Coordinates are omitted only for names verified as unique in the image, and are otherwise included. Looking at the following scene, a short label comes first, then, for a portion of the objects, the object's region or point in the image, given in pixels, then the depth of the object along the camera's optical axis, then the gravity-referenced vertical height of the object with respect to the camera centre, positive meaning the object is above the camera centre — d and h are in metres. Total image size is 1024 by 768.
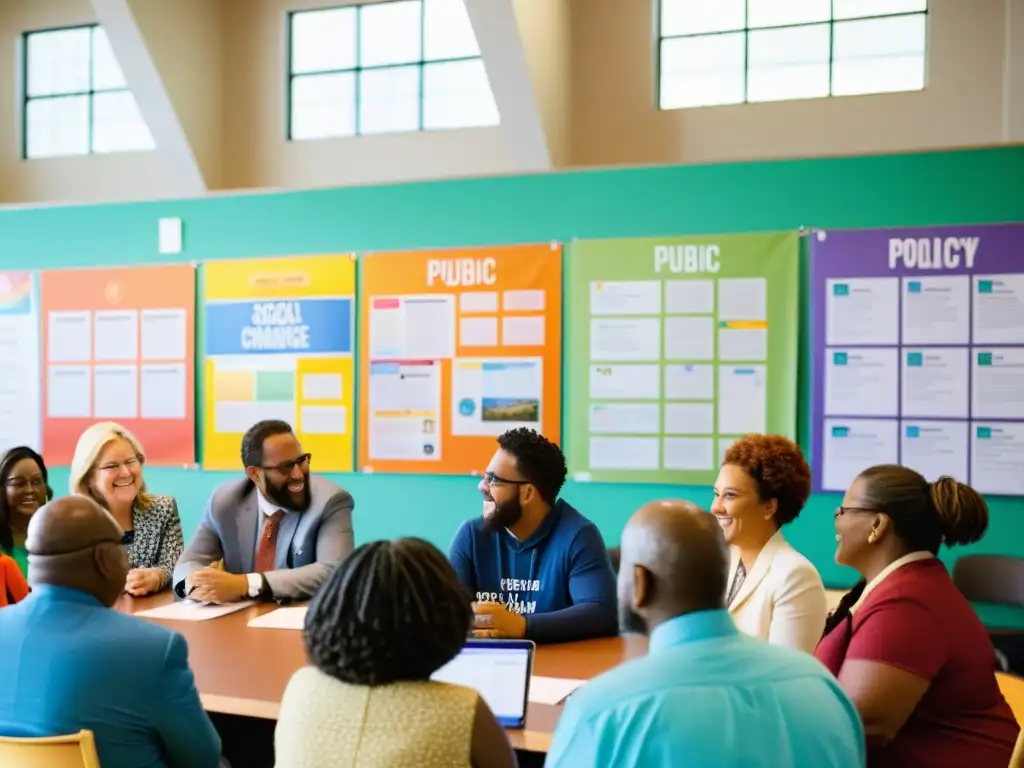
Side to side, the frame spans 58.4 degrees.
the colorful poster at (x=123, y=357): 4.89 +0.06
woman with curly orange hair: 2.25 -0.44
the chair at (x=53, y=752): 1.52 -0.64
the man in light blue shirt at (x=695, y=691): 1.19 -0.43
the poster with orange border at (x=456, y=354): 4.28 +0.08
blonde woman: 3.31 -0.45
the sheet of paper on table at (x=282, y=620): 2.55 -0.72
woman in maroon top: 1.73 -0.53
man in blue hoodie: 2.69 -0.52
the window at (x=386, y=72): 4.99 +1.67
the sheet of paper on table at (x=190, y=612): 2.68 -0.73
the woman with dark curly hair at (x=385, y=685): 1.28 -0.46
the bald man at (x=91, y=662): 1.61 -0.52
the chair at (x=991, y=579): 3.53 -0.79
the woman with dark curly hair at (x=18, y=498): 3.16 -0.46
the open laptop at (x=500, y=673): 1.77 -0.61
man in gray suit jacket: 3.12 -0.52
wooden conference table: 1.86 -0.70
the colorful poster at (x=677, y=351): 3.95 +0.10
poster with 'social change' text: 4.60 +0.08
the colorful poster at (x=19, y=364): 5.18 +0.02
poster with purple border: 3.67 +0.09
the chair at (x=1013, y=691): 1.94 -0.68
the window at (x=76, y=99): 5.57 +1.65
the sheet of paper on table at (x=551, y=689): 1.92 -0.69
